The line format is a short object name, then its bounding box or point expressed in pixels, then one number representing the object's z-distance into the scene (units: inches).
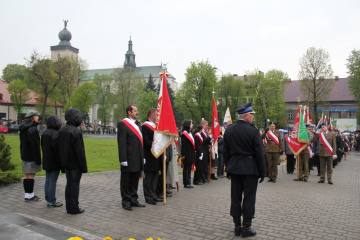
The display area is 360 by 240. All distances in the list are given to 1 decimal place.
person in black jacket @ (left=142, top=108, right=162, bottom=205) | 301.4
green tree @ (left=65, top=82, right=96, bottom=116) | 2251.0
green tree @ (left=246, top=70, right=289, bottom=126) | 2127.2
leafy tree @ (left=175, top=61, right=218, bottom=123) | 2018.9
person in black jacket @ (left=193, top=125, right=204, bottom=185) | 415.2
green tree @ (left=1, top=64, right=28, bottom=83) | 3181.6
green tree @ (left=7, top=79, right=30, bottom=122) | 2039.9
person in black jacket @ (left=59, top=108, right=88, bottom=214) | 248.8
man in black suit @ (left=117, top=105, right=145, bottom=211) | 271.7
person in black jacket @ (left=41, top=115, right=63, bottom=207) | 271.1
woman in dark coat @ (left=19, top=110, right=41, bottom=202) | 282.0
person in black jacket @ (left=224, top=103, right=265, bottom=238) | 215.9
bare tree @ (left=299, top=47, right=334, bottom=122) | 1929.1
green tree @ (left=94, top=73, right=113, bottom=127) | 2942.9
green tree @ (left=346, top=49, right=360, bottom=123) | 1918.1
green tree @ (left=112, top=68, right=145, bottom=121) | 2832.2
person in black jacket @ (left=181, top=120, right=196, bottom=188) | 388.8
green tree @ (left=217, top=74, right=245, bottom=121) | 2407.7
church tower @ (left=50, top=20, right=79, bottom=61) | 4104.3
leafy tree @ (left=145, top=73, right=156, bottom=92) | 2938.0
